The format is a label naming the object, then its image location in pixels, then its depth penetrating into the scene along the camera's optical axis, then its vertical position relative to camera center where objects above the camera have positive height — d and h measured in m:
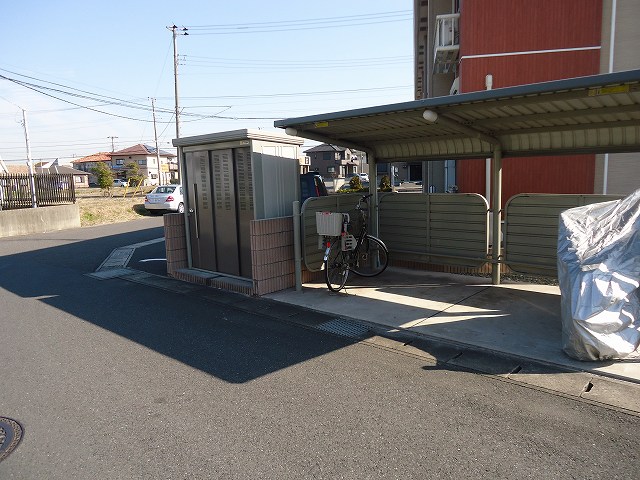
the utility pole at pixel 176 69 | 28.45 +7.27
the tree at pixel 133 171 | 35.61 +1.72
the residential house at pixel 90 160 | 87.53 +5.17
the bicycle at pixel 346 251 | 6.63 -1.13
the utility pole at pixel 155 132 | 48.73 +5.56
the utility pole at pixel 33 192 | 16.55 -0.11
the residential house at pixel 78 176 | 67.22 +1.77
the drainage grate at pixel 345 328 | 5.04 -1.70
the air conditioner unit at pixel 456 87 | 11.95 +2.43
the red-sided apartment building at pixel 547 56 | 10.30 +2.69
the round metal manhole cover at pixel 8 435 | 3.04 -1.72
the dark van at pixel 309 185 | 8.91 -0.11
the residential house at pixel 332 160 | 67.88 +2.80
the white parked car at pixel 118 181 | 61.17 +0.66
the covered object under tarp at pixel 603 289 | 3.86 -1.02
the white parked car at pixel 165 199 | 20.59 -0.67
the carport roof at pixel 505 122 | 4.46 +0.67
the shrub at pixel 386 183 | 22.09 -0.36
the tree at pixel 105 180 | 28.92 +0.41
